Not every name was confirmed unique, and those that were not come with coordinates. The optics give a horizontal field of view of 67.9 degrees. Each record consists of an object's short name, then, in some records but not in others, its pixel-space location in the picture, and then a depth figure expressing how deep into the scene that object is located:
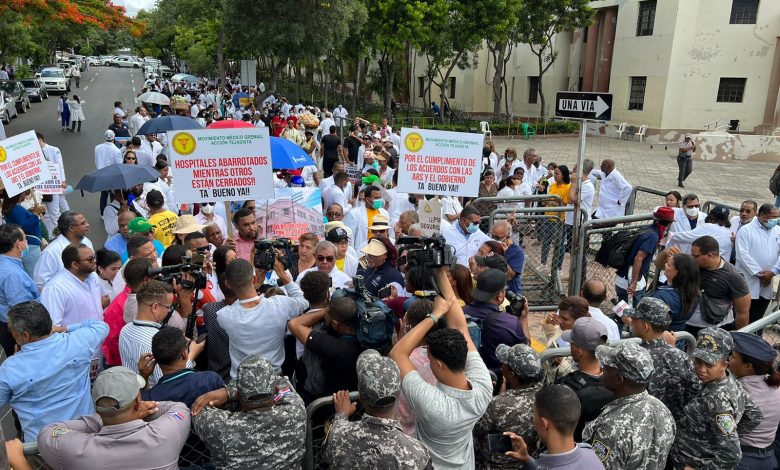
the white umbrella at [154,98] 19.85
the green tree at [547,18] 28.92
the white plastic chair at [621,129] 31.20
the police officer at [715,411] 3.54
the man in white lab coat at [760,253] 6.92
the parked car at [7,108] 24.65
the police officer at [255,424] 2.98
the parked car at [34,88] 33.59
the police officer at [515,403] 3.35
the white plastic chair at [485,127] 26.38
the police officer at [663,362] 3.91
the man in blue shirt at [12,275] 5.19
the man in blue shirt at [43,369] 3.60
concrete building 27.77
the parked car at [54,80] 37.84
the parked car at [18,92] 28.81
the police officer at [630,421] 3.16
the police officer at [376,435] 2.84
